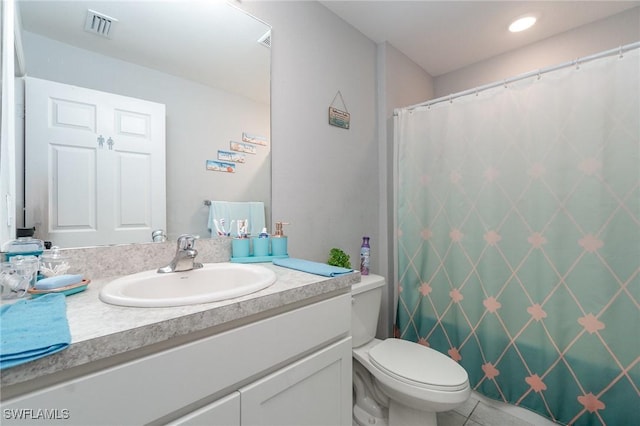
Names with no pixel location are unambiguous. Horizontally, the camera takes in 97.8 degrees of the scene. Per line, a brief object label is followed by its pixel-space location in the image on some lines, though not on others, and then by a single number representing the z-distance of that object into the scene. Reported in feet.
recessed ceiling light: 5.73
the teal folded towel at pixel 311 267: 3.22
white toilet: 3.72
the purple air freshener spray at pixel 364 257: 5.52
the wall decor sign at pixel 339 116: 5.56
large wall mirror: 2.91
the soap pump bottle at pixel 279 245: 4.18
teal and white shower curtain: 4.07
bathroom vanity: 1.54
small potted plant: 4.93
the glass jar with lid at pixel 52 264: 2.61
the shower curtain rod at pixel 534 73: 4.06
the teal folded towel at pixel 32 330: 1.39
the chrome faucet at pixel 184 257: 3.21
